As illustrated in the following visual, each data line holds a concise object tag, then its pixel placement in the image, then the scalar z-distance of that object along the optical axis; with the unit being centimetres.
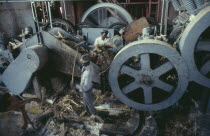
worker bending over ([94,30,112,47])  649
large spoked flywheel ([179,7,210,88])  338
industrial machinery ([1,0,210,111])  366
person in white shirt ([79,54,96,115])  426
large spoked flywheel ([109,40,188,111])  375
